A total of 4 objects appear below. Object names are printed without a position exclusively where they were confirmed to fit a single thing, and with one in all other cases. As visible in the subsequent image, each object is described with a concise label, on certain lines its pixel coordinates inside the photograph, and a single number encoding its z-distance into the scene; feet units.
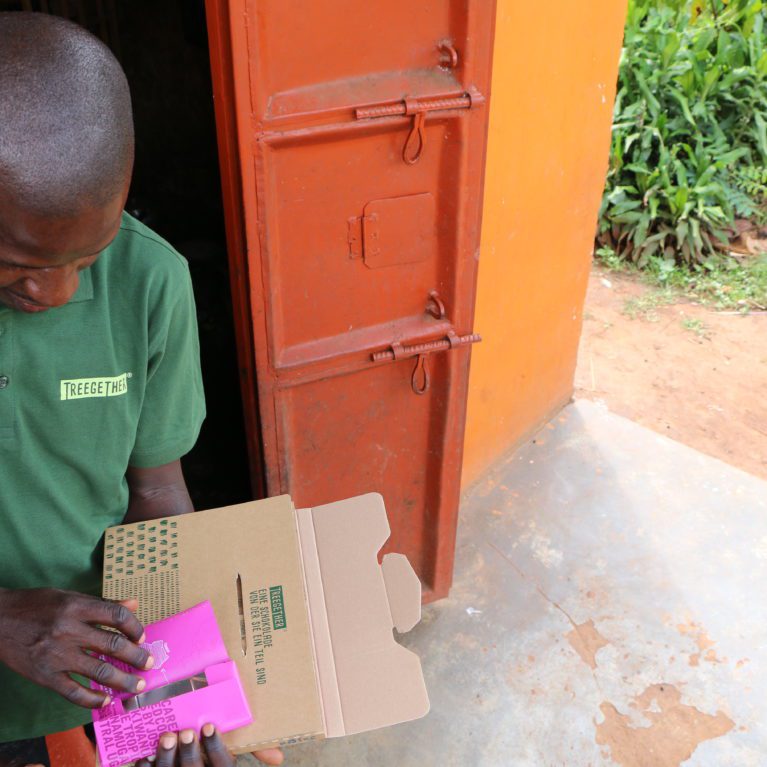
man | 3.29
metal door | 5.63
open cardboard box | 3.87
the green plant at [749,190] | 17.40
